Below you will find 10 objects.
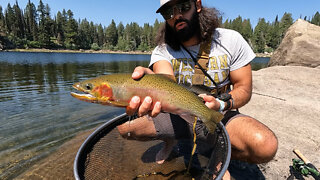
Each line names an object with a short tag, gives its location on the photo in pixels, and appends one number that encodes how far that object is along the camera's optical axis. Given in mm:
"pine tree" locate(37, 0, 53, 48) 81112
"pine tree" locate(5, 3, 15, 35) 86438
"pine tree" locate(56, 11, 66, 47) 95275
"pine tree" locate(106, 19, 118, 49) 116375
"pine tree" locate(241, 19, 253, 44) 100250
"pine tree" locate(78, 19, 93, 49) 99125
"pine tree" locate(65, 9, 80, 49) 93438
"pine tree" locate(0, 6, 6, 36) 71488
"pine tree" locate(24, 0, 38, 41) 85550
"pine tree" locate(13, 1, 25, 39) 86062
